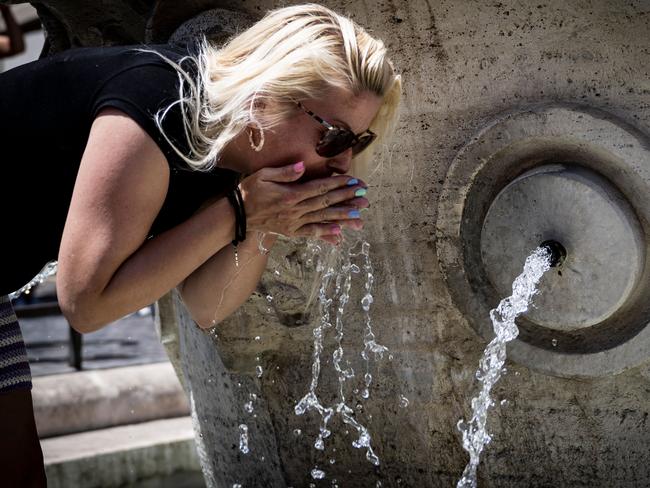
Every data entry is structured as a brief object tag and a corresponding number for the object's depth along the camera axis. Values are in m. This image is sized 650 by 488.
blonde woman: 1.65
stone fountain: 2.24
